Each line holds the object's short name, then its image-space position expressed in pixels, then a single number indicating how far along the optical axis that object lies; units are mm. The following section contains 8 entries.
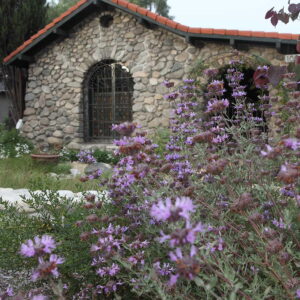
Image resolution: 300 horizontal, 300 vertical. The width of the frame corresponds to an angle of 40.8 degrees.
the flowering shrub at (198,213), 1353
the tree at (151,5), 24112
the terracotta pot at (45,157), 9234
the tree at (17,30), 10961
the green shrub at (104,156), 9336
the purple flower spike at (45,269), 1183
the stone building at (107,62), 8820
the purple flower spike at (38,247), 1194
